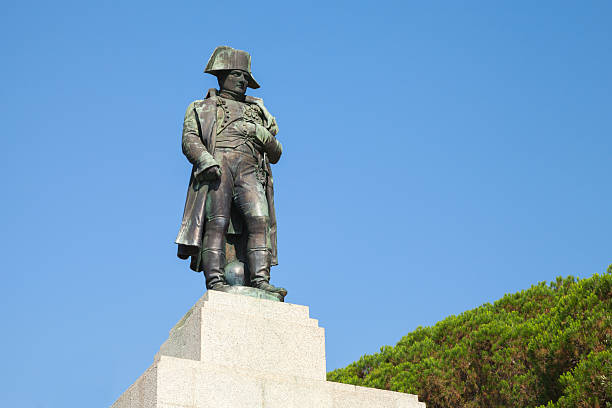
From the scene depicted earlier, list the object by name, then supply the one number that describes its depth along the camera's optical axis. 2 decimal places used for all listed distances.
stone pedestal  9.84
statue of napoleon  11.73
